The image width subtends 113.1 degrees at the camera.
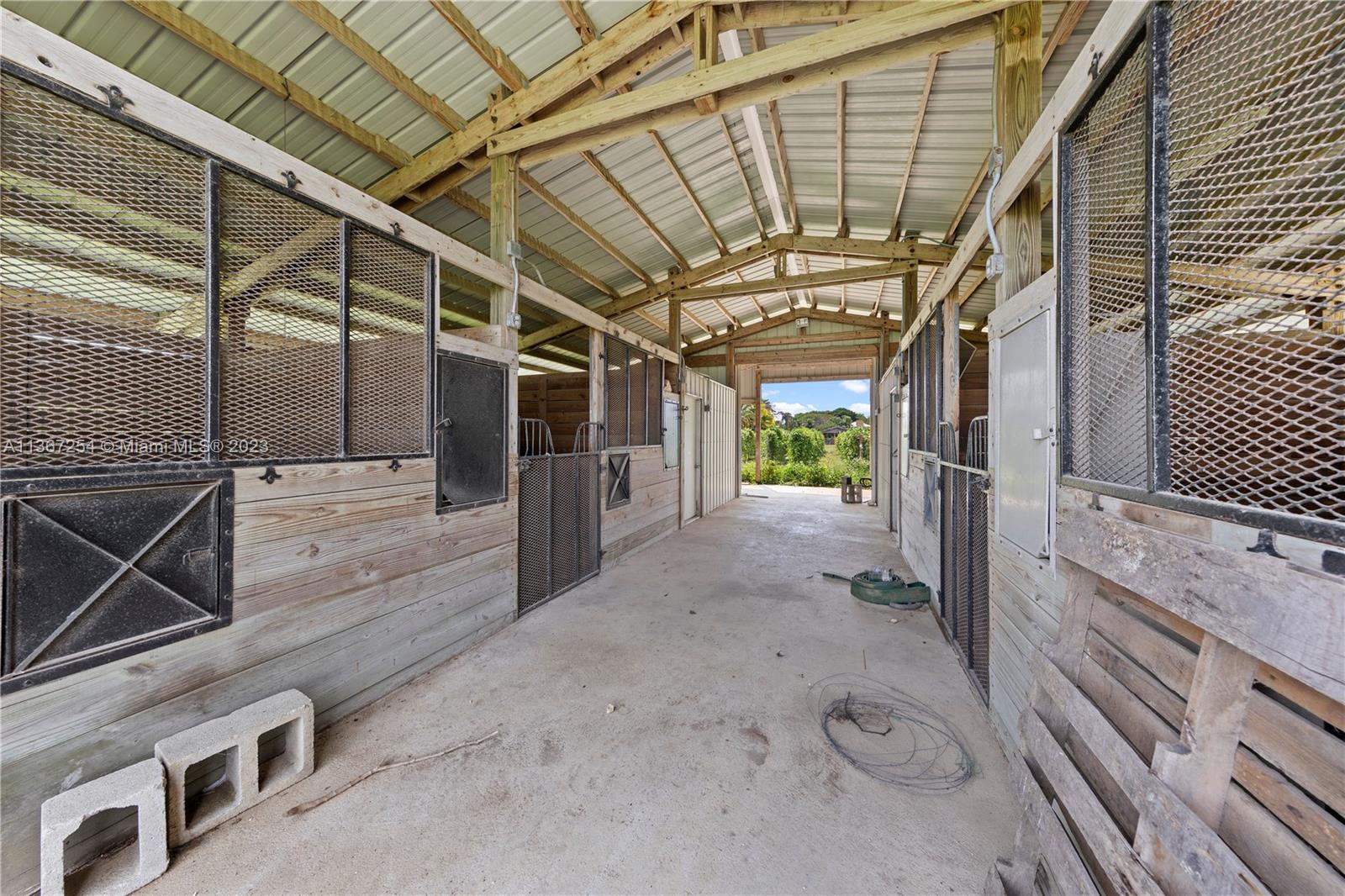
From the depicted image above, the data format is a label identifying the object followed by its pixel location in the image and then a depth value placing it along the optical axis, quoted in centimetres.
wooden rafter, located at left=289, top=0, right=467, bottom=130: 230
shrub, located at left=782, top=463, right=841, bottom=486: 1354
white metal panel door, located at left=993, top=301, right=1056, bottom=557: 168
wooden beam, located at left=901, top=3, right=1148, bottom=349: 126
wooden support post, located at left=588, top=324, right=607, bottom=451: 461
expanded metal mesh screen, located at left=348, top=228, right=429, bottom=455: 235
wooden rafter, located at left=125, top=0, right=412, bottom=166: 212
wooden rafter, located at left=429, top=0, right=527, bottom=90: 248
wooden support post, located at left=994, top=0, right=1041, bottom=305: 200
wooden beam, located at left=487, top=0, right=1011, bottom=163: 253
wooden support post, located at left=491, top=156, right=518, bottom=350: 336
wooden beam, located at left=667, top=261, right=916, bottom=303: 625
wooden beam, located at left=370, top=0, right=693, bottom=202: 291
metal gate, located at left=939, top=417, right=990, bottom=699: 258
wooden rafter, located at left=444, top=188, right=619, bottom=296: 402
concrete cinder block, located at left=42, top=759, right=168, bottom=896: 126
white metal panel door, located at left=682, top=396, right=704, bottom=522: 729
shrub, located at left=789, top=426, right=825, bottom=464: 1416
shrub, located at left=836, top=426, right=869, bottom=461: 1373
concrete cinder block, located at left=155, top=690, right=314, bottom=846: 149
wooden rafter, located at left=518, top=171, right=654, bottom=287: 411
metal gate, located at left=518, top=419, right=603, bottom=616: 362
